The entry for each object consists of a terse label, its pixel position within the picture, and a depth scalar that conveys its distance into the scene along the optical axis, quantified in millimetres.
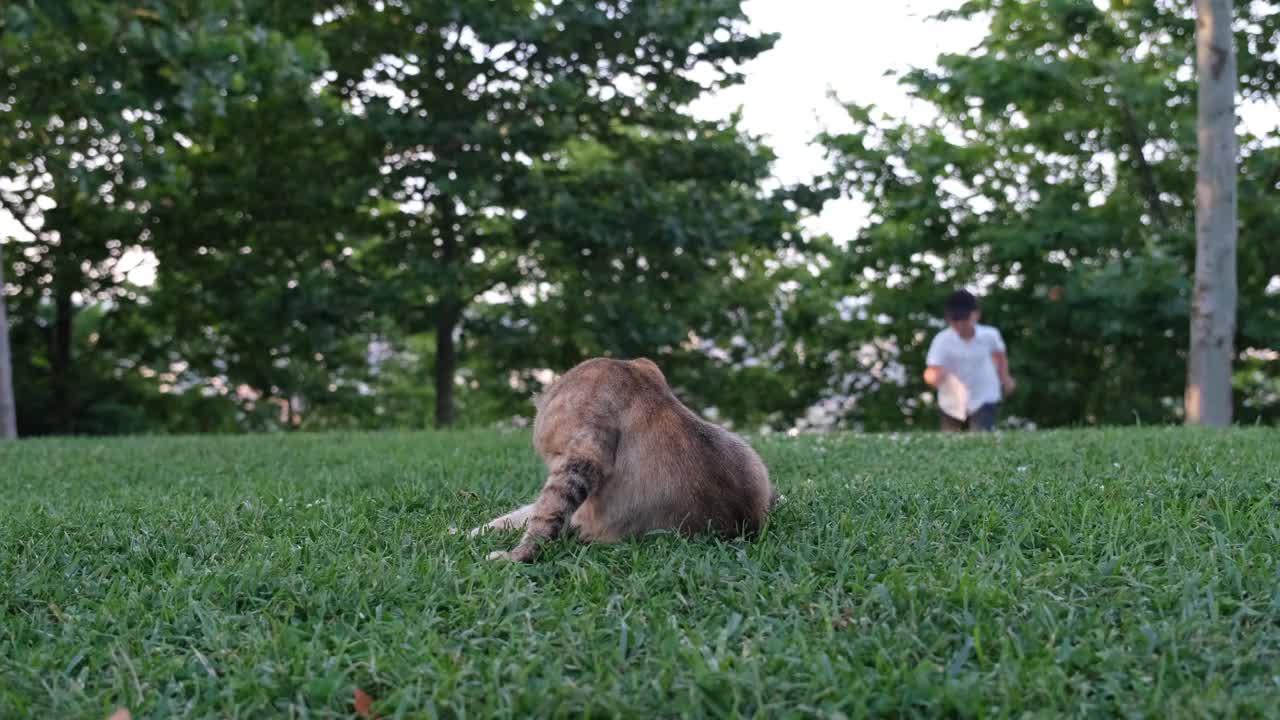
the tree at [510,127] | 15195
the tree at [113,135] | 10750
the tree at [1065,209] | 14328
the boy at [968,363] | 10297
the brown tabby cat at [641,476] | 3684
